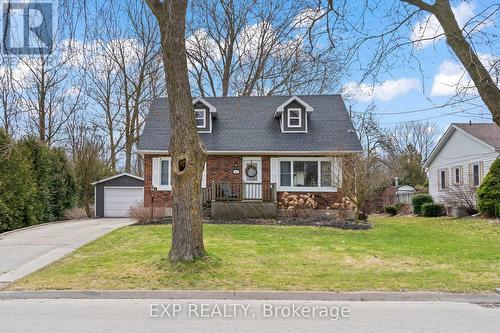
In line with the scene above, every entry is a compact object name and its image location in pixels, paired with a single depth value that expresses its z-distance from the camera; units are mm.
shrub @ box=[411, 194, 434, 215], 26547
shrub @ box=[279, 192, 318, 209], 18703
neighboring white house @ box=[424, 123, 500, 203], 23328
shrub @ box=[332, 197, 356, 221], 18377
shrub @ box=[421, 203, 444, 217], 24359
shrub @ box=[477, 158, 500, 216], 19203
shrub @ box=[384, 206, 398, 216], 29439
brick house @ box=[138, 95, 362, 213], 20156
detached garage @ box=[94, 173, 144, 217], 24328
